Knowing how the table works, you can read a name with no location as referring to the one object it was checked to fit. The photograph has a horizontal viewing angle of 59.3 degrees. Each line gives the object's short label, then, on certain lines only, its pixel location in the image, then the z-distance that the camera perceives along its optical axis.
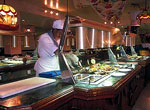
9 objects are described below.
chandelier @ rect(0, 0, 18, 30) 3.09
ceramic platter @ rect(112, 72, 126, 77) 2.41
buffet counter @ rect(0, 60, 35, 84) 3.49
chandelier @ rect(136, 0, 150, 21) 5.15
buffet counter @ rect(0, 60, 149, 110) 1.25
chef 2.27
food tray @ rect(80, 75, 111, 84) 1.92
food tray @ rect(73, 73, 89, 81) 2.11
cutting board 1.43
